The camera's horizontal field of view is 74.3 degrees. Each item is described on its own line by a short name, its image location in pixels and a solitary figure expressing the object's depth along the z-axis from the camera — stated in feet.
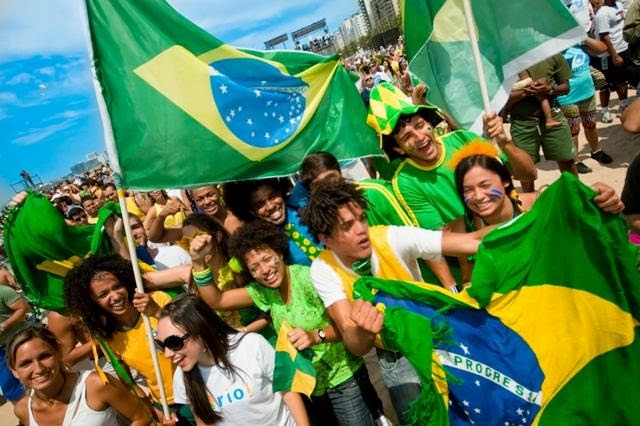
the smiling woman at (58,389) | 7.38
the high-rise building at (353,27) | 600.80
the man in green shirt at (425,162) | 8.40
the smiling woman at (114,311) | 8.72
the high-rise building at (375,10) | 445.78
